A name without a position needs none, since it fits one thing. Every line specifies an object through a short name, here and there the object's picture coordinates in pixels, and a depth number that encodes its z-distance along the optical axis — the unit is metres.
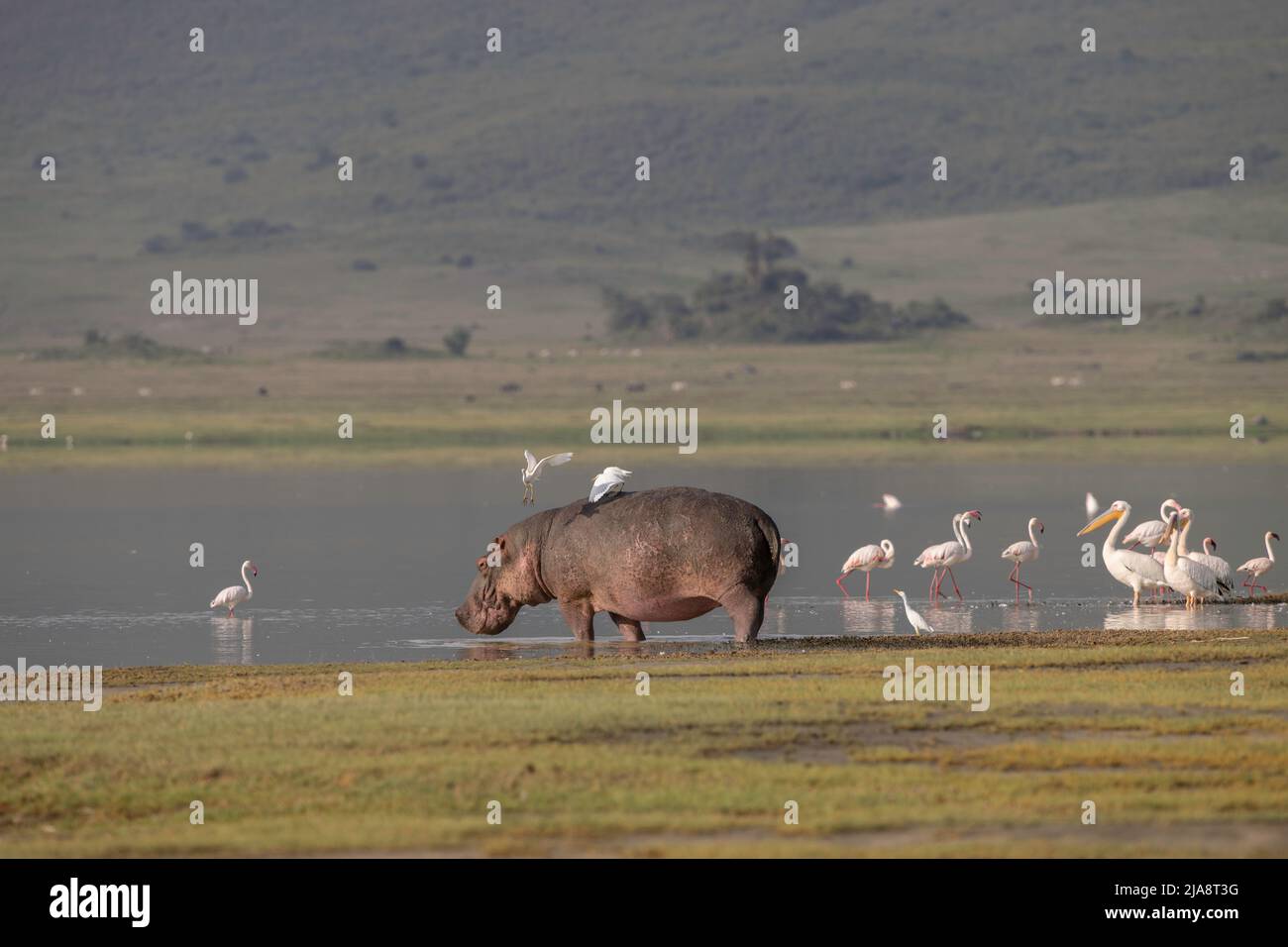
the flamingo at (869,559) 23.27
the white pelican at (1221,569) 20.91
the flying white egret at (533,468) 19.06
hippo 17.27
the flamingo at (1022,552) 23.14
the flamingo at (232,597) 21.47
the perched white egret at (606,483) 18.02
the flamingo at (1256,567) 22.25
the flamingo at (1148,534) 22.73
